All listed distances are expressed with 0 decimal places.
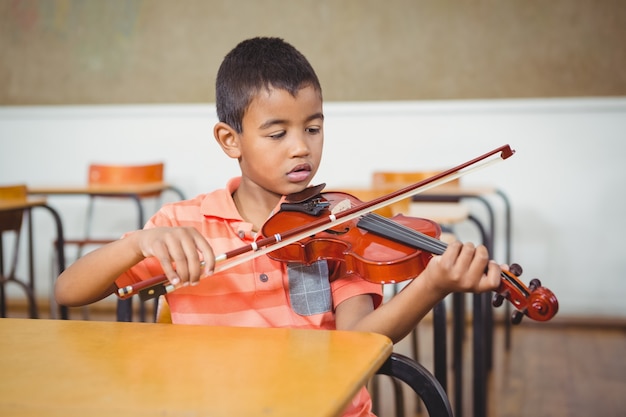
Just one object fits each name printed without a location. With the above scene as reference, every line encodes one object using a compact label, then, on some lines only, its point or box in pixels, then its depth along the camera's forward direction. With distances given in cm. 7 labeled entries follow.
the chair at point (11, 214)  278
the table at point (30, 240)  264
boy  103
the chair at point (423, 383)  87
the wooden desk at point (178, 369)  58
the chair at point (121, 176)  357
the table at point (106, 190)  319
